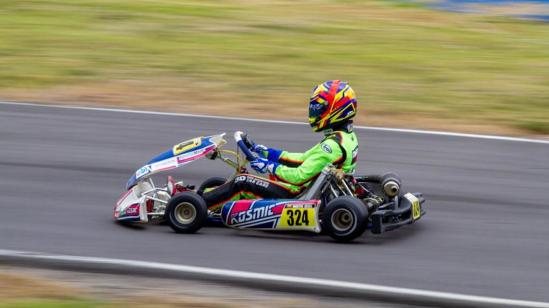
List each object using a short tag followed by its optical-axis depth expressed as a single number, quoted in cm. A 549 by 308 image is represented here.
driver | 1720
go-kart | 1681
